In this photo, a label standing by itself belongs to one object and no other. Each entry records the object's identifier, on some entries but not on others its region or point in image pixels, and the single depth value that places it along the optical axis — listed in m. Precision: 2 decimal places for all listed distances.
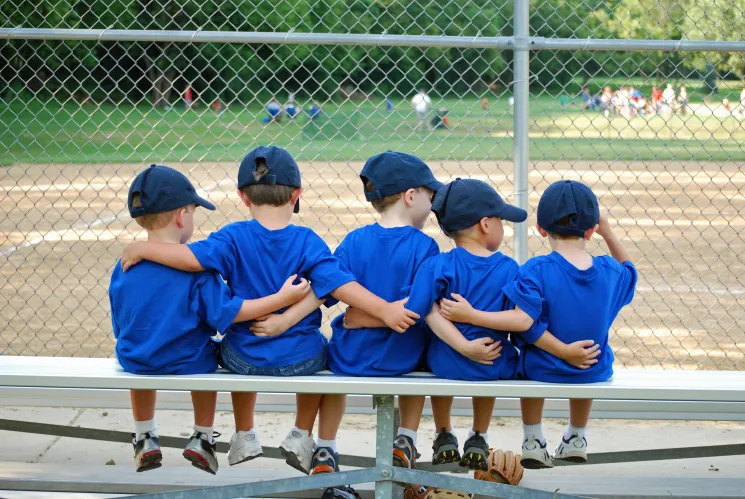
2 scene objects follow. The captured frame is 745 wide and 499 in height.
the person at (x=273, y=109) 75.87
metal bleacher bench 5.95
